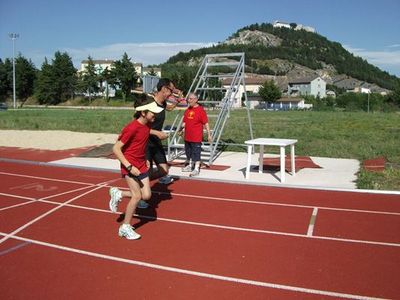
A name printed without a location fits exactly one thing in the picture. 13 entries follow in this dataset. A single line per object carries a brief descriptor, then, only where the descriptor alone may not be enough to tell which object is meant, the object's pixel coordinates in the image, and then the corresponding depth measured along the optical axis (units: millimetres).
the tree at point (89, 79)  82281
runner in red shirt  5488
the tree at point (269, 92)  101562
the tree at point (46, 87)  82438
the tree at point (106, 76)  82062
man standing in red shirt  9906
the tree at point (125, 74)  79875
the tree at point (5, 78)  85625
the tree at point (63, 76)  83375
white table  8970
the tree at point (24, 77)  86312
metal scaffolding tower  11914
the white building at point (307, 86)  149312
